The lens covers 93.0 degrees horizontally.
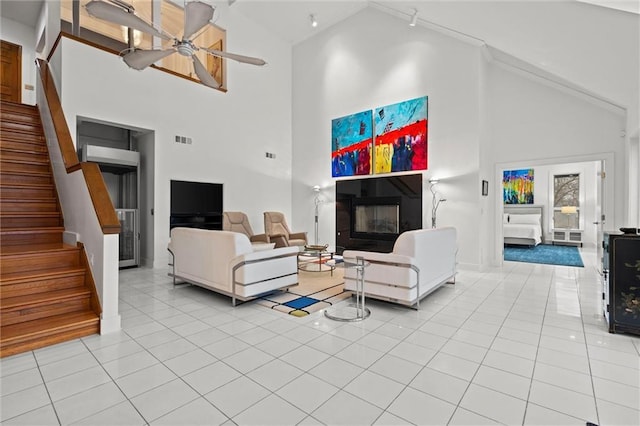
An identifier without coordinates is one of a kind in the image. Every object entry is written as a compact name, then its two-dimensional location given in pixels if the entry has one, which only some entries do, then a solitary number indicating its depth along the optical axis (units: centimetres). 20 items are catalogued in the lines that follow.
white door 532
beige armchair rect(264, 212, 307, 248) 656
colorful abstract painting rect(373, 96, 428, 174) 641
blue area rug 669
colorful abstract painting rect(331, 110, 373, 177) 725
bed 876
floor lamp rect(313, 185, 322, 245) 817
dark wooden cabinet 275
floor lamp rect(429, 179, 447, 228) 620
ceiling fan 297
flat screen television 630
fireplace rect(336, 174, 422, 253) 652
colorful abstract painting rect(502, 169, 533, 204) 1025
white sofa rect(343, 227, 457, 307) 332
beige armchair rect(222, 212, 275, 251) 613
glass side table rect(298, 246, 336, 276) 554
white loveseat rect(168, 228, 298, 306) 351
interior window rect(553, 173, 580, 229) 949
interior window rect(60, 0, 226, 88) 542
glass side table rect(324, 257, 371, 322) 321
